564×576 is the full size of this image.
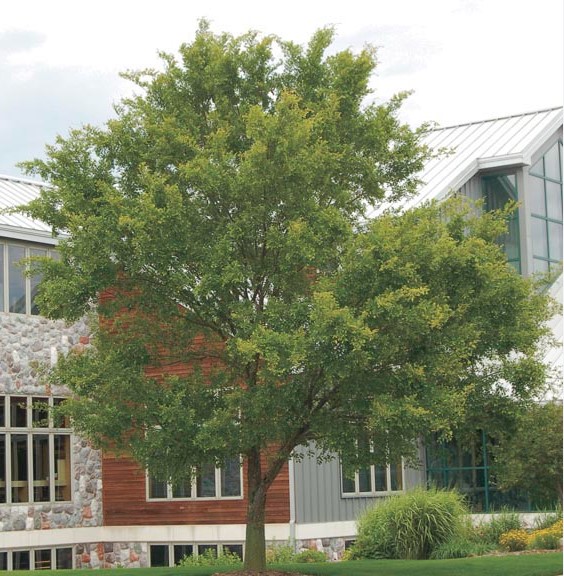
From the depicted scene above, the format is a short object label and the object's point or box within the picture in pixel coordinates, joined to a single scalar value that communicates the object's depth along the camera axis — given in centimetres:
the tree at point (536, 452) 2281
